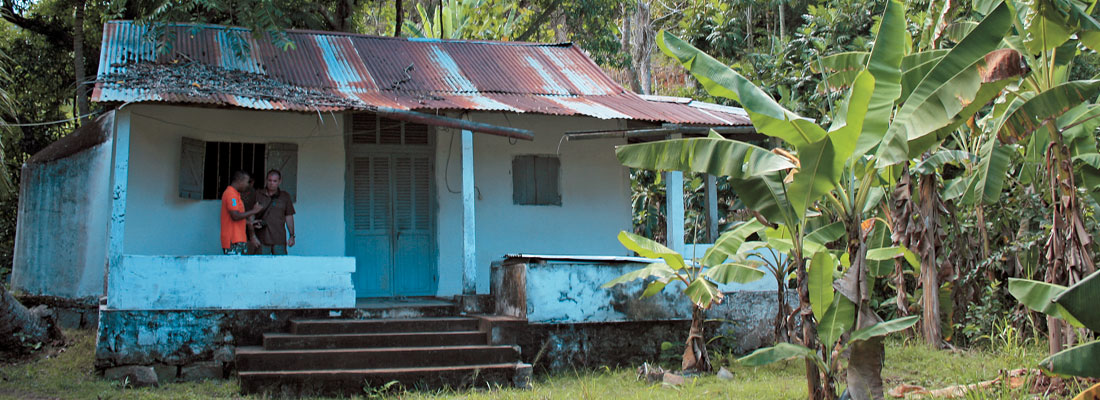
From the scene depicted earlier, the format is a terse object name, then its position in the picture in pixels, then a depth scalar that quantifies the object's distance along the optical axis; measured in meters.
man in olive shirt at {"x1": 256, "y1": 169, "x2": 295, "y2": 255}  8.45
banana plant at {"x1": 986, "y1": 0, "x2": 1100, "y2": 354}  5.68
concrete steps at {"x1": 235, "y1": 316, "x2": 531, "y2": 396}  6.74
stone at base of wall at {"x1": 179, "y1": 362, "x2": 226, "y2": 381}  7.29
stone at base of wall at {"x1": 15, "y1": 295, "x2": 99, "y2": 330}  9.90
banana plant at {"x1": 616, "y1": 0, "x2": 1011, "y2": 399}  4.88
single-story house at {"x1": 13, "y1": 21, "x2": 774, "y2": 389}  7.52
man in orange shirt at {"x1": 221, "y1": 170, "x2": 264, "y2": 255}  8.10
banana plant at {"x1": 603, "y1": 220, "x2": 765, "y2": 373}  6.58
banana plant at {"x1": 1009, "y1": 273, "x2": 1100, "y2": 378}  4.43
